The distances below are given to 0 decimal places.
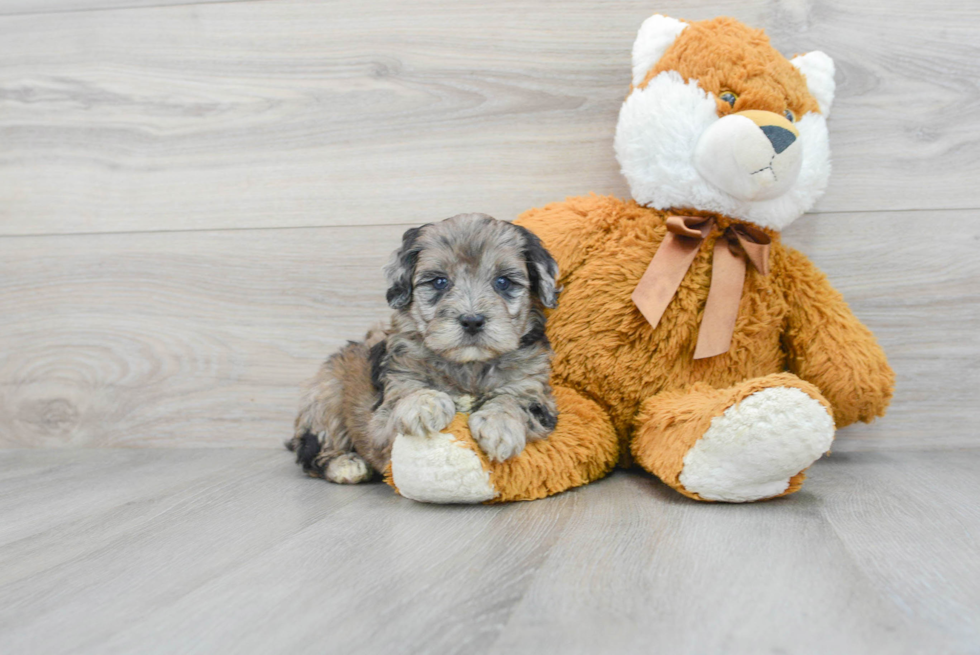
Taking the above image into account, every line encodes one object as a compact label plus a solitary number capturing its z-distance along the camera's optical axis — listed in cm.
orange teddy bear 71
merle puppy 66
